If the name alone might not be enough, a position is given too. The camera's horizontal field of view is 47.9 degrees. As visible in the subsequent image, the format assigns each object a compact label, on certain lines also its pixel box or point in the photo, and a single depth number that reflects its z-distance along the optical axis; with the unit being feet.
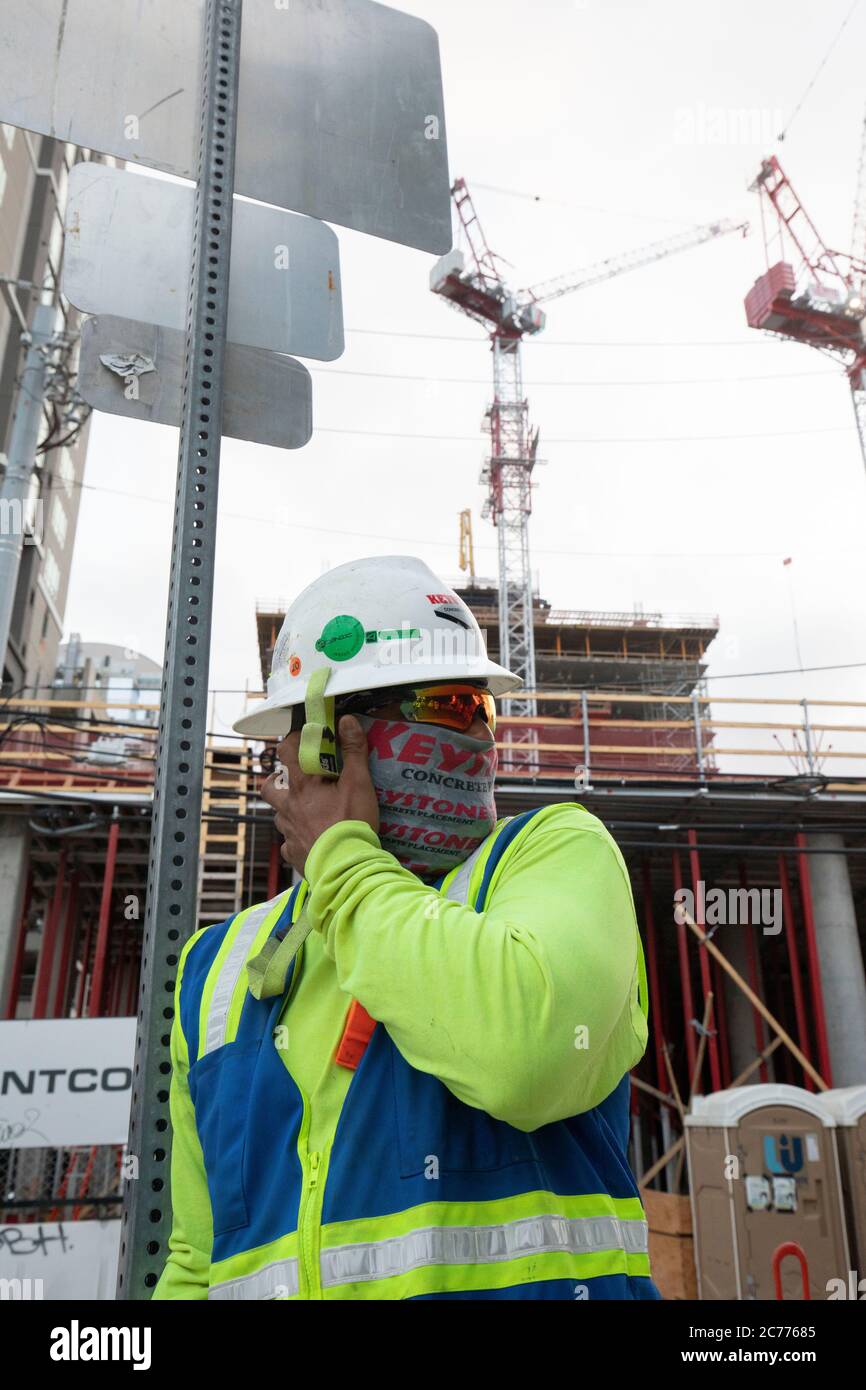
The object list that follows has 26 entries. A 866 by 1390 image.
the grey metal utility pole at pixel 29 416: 41.14
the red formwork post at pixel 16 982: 46.42
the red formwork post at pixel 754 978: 53.11
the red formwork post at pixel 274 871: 45.80
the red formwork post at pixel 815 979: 45.42
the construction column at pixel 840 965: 45.60
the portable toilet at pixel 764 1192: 31.65
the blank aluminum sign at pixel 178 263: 7.06
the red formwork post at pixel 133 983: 79.15
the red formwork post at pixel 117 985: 81.56
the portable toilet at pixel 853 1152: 32.83
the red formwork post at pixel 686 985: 45.37
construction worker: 4.41
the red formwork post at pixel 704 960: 45.05
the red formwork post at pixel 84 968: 70.45
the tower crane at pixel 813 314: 151.33
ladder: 48.98
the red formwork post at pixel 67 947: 54.65
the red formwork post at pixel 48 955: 51.52
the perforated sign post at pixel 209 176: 6.50
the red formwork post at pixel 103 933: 44.96
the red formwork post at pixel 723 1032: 56.24
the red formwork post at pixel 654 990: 52.64
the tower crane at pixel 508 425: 143.95
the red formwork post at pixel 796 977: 47.73
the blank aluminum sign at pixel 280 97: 7.16
